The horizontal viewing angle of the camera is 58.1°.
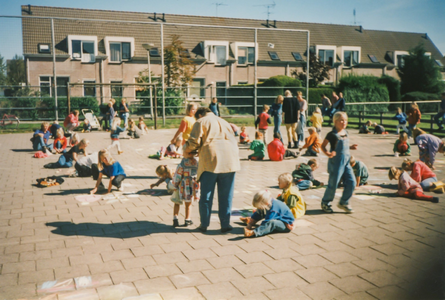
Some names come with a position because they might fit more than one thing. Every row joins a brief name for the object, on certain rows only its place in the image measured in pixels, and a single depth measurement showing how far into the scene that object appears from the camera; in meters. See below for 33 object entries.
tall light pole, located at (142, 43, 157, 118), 20.50
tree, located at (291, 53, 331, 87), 34.84
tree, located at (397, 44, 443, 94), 33.91
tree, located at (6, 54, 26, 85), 18.81
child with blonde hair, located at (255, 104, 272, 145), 13.96
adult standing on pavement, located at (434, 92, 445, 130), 16.81
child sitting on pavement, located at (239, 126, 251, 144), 15.07
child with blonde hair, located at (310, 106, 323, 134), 14.41
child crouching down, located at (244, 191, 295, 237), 5.29
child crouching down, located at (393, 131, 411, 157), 12.55
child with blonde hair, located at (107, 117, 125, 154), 12.80
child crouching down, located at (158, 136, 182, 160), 12.02
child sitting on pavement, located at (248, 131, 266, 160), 11.89
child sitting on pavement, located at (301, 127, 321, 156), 12.30
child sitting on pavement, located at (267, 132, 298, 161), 11.79
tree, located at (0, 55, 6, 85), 18.06
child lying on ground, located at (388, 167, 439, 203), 7.29
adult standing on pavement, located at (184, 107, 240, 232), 5.22
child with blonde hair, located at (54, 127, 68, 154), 13.01
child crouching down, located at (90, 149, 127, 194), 7.52
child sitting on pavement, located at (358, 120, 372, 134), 19.05
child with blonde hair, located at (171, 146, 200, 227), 5.61
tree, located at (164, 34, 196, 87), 27.96
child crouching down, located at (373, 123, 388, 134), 18.70
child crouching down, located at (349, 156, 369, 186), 8.27
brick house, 29.66
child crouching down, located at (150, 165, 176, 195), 7.90
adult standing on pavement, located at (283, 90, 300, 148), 13.69
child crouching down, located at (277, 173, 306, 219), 5.99
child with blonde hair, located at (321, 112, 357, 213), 6.23
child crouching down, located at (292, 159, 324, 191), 8.12
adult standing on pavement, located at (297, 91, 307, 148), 14.45
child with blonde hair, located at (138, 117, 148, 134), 17.23
